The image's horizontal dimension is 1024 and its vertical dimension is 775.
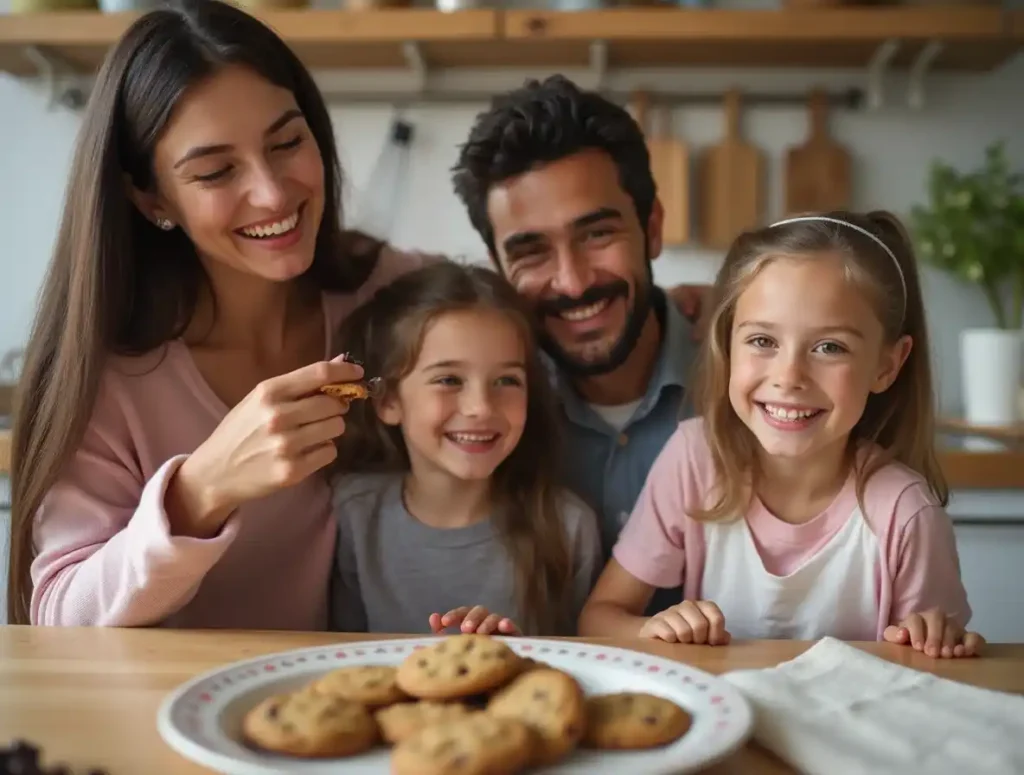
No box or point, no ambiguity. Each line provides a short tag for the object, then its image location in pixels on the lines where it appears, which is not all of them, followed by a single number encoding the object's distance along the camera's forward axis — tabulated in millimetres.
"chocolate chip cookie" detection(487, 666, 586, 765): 607
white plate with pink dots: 601
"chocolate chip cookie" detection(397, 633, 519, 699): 676
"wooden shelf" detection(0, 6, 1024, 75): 2328
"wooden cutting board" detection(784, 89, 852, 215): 2639
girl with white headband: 1171
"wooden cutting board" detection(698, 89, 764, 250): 2635
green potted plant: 2340
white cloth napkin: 619
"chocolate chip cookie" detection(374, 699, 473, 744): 638
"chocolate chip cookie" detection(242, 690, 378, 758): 621
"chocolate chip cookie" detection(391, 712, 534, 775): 560
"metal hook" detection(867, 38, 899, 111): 2469
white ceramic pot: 2328
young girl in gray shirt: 1353
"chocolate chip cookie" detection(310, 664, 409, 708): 680
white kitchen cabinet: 2008
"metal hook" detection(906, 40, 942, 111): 2441
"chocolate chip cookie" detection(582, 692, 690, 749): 626
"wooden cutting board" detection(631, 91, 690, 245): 2617
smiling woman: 1043
